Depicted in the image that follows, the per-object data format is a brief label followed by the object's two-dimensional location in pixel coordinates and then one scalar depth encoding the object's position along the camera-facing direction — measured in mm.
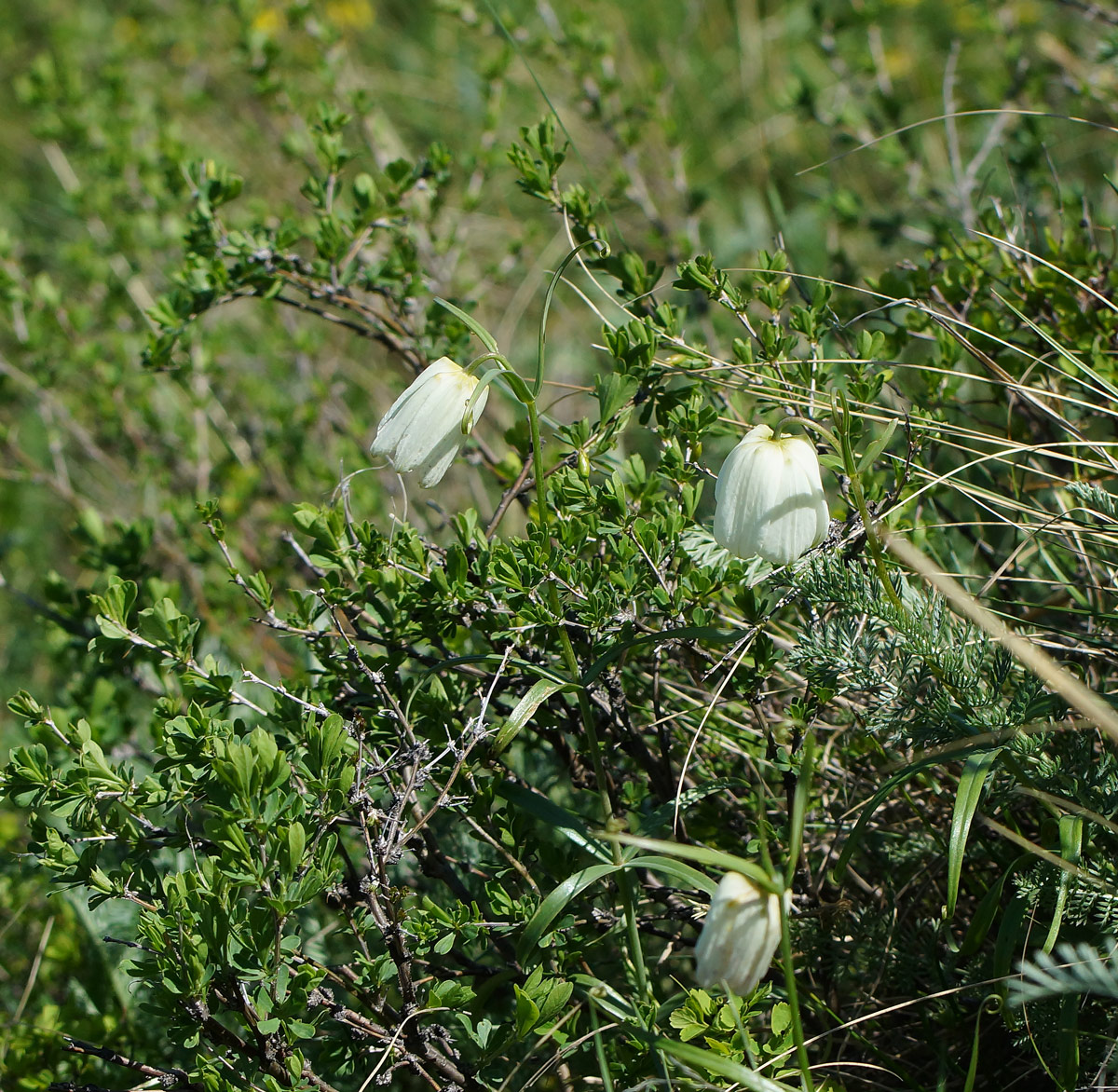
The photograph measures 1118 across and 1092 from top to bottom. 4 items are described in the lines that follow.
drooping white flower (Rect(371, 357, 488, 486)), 1726
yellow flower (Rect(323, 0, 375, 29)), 3965
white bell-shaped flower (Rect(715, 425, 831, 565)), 1706
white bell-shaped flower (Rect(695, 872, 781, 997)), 1665
